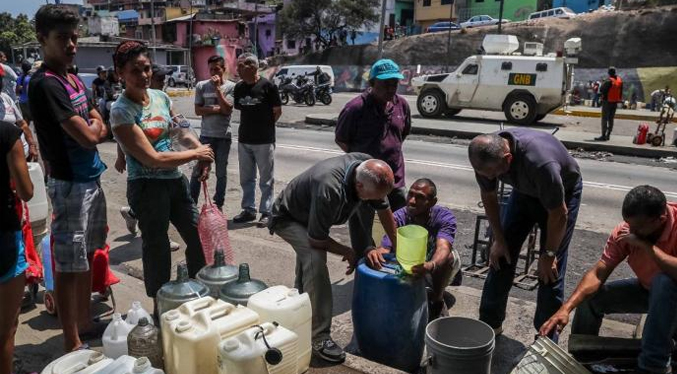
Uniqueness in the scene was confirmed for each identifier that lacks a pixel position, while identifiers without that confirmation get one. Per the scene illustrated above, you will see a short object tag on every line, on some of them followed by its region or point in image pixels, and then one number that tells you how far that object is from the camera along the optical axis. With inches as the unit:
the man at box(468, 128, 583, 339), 121.4
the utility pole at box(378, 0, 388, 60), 788.6
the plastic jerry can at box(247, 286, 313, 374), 110.3
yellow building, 2144.4
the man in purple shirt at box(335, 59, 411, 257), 172.1
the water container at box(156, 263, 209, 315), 118.0
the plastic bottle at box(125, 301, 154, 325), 114.1
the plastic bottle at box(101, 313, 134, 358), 110.3
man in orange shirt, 108.6
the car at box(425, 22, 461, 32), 1716.5
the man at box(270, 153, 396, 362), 118.0
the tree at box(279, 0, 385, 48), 1835.6
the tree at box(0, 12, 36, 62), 2118.6
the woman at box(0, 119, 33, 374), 98.0
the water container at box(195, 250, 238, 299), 129.5
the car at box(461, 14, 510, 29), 1716.3
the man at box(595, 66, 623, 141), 510.9
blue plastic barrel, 124.8
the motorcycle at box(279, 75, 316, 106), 890.1
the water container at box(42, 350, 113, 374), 94.0
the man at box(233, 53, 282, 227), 229.0
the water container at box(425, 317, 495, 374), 110.7
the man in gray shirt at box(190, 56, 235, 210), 231.9
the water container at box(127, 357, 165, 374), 91.2
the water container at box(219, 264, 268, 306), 120.6
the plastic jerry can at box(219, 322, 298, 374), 96.9
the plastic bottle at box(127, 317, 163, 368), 107.9
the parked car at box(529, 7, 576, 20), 1505.5
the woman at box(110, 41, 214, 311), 127.4
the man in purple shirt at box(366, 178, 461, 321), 140.5
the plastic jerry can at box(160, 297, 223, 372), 105.0
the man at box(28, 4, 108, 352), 112.0
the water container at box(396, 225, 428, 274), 122.3
